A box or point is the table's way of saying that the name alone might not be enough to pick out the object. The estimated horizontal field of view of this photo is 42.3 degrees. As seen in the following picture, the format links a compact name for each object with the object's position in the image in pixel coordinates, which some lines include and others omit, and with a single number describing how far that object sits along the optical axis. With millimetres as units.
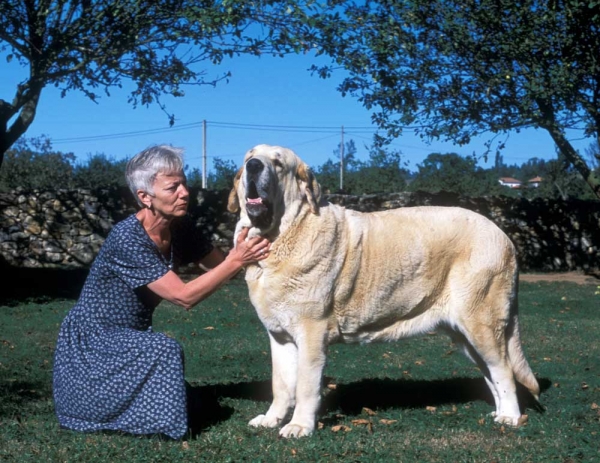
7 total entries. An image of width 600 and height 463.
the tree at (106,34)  12352
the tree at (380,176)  36219
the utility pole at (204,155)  37500
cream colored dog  4746
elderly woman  4590
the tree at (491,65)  15117
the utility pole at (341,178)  36272
